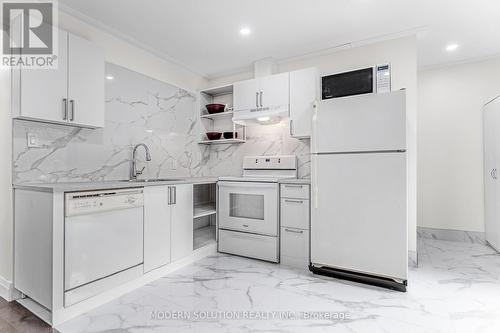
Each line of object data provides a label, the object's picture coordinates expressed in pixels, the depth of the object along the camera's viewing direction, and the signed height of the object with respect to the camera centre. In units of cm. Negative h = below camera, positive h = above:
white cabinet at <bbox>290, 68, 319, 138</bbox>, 294 +82
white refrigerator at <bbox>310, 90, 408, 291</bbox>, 215 -19
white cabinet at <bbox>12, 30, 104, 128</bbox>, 191 +65
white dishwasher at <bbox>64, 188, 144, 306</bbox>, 177 -55
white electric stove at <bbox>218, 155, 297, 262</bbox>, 282 -52
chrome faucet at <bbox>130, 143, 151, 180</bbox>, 281 +4
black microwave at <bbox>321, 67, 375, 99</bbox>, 245 +84
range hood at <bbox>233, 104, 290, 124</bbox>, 311 +68
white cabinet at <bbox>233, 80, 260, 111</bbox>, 329 +96
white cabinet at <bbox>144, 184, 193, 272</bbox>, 232 -54
